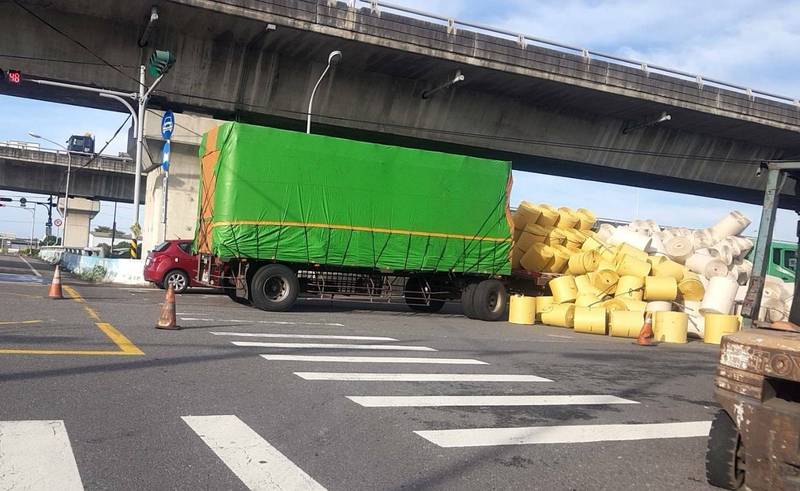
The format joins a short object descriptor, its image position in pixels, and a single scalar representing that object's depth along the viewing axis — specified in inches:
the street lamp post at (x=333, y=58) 875.4
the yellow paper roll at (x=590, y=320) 650.2
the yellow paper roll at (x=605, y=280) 702.5
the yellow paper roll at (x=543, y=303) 716.7
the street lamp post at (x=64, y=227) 1877.3
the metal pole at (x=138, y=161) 883.4
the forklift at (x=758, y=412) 156.9
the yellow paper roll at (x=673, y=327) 633.0
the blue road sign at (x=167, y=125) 891.4
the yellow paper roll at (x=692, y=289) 709.3
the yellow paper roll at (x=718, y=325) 642.2
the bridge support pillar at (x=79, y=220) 2460.6
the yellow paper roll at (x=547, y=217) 820.6
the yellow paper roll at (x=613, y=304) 679.1
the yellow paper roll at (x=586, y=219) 850.8
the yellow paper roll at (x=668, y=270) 713.0
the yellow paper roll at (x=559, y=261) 770.2
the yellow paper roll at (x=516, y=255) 805.9
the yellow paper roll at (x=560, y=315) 693.9
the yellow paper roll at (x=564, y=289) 712.4
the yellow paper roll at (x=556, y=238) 796.6
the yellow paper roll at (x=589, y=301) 688.5
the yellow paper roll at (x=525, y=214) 816.3
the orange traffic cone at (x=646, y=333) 585.6
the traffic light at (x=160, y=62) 751.7
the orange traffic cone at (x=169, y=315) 427.5
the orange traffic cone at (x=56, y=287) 593.9
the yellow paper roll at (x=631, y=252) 724.7
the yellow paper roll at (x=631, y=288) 684.7
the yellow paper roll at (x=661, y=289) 681.6
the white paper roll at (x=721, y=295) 676.1
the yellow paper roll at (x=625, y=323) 636.7
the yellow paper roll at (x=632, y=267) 703.1
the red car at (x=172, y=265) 773.3
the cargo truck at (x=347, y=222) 605.0
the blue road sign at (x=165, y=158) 906.7
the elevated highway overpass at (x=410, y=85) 865.5
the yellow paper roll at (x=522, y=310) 707.4
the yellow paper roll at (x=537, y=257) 773.3
